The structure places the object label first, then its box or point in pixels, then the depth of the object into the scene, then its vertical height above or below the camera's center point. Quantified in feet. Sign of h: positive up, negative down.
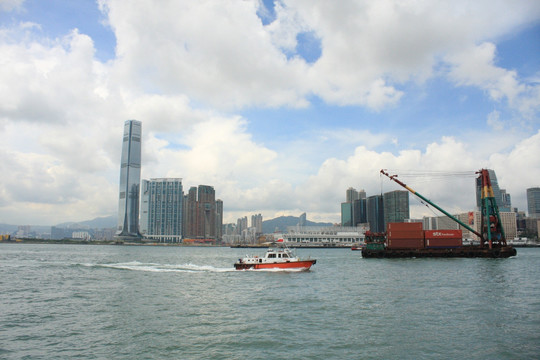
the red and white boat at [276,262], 171.01 -14.70
